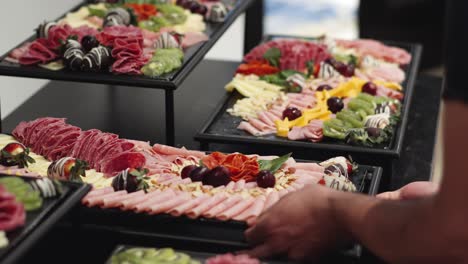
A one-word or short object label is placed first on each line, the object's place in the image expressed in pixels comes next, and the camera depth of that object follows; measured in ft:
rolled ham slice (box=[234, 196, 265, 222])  6.64
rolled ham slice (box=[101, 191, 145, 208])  6.84
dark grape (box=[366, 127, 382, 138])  8.84
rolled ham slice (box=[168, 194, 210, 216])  6.72
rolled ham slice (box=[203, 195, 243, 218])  6.72
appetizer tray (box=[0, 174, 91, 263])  5.47
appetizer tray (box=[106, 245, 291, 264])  6.11
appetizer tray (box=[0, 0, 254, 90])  9.00
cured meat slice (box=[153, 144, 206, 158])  7.91
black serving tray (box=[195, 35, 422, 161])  8.66
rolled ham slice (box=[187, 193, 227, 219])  6.72
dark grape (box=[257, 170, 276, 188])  7.22
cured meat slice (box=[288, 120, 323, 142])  8.91
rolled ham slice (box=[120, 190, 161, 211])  6.81
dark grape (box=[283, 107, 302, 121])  9.41
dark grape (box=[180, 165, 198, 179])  7.38
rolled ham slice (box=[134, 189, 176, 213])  6.78
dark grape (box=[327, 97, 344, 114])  9.63
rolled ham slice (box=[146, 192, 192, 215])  6.75
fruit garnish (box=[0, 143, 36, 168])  7.54
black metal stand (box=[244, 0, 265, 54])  13.99
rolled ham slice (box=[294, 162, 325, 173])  7.55
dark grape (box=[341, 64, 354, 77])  10.74
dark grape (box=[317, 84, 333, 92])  10.24
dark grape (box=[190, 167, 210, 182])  7.27
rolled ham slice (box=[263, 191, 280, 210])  6.77
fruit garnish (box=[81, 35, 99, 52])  9.46
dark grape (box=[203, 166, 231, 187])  7.22
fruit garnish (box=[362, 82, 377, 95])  10.16
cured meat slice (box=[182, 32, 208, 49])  10.14
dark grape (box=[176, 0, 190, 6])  11.61
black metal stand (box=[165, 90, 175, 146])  9.00
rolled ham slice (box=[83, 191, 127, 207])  6.88
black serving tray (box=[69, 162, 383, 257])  6.59
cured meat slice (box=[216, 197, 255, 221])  6.69
